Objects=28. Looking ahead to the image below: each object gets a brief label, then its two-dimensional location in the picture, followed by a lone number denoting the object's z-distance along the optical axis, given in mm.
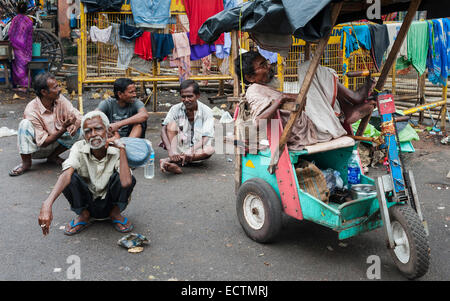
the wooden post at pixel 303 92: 3201
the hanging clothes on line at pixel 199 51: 8469
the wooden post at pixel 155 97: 9275
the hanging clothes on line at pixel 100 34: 7867
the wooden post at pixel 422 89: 8398
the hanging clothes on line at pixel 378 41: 7547
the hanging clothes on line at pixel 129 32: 8117
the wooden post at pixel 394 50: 3549
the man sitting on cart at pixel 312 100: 3873
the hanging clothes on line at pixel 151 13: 8008
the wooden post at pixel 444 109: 7976
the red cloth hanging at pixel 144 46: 8242
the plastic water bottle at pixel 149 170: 6027
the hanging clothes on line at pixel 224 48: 8656
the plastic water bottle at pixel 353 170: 4176
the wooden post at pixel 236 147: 4117
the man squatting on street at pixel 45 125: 5859
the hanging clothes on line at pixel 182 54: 8336
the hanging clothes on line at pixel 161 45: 8281
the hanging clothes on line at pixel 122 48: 8148
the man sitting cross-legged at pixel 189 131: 6188
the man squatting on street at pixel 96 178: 3994
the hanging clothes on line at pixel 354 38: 7531
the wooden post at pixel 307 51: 4531
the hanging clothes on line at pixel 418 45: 7551
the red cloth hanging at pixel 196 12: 8242
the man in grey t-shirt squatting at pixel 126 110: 6012
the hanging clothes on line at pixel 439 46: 7547
